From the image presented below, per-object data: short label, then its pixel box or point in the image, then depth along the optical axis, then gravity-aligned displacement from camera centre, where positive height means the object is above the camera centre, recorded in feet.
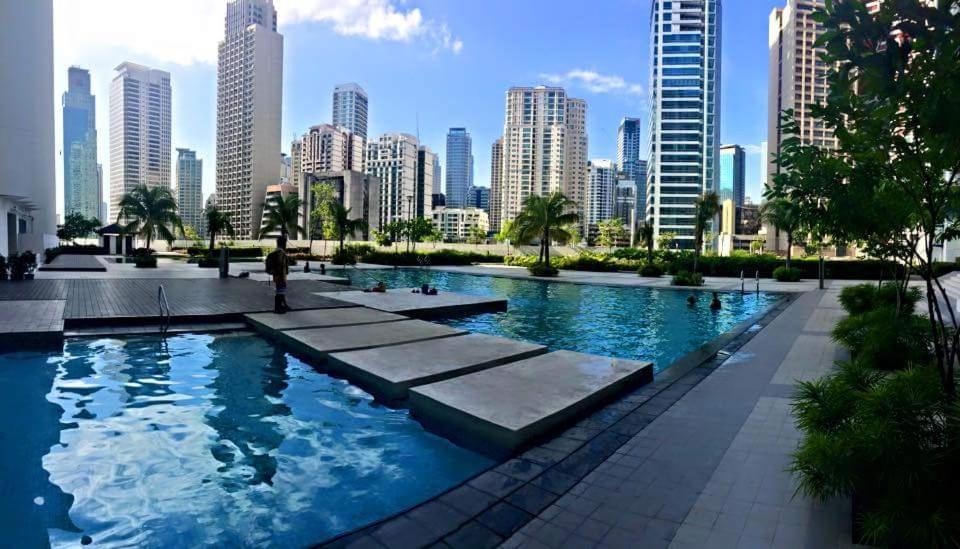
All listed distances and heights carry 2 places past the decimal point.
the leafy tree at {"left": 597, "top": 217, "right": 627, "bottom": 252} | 292.40 +16.41
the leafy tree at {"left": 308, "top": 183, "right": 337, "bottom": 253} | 229.95 +22.61
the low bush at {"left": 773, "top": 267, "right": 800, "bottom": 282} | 102.42 -2.75
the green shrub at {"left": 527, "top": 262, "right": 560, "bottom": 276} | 109.17 -2.71
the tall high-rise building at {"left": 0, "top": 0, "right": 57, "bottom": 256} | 78.69 +23.08
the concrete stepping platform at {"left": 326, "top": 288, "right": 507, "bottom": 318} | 46.74 -4.70
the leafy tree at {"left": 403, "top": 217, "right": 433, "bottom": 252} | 232.57 +13.42
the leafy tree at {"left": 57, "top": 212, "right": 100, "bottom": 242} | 246.06 +12.12
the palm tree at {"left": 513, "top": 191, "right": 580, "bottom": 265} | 113.09 +8.68
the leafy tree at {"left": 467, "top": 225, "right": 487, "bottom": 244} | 290.35 +12.26
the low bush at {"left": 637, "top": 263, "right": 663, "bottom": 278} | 108.88 -2.47
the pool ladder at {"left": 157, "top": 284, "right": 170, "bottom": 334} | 36.63 -4.87
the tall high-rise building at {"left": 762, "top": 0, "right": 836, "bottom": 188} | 328.49 +132.75
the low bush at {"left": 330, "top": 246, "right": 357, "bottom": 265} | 134.21 -0.79
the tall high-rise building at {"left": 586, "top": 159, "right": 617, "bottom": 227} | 611.47 +79.68
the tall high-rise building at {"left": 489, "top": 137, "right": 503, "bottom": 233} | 585.22 +88.26
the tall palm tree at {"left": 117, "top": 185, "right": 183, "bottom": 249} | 127.03 +10.63
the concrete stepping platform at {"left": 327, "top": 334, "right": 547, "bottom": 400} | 23.04 -5.42
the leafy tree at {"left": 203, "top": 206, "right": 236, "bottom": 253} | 144.06 +9.28
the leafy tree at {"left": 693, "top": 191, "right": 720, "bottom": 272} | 121.13 +12.19
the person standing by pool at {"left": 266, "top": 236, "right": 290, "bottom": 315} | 41.37 -1.46
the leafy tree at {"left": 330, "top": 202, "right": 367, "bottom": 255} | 142.00 +9.29
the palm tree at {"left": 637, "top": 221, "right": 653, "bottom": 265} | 136.67 +9.51
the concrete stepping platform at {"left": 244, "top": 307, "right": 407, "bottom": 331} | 36.76 -4.98
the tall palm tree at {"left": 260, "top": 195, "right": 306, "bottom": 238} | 148.66 +11.86
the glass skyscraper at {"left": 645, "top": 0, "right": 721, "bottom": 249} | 395.96 +122.52
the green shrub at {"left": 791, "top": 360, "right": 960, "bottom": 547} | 9.07 -3.92
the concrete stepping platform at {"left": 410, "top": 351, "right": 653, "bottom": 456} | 17.26 -5.55
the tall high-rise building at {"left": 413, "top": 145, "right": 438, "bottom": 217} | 529.04 +79.11
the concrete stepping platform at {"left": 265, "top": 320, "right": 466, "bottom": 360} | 29.55 -5.23
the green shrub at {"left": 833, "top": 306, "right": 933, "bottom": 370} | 24.32 -3.98
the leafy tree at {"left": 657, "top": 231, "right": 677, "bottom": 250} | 295.48 +10.85
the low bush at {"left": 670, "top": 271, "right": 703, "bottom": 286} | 86.43 -3.42
